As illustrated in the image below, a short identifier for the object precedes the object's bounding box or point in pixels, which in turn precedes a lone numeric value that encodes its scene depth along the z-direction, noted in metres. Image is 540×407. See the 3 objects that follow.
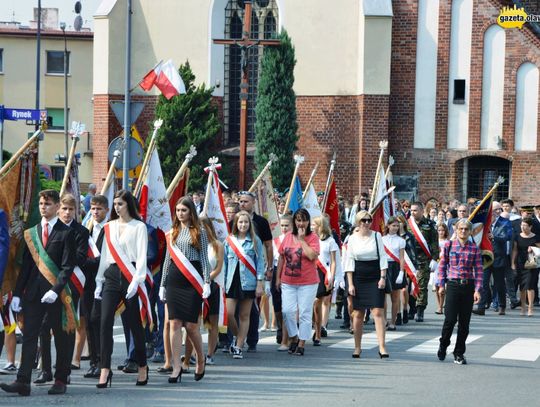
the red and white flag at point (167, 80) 31.41
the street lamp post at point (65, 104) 59.62
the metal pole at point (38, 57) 44.50
